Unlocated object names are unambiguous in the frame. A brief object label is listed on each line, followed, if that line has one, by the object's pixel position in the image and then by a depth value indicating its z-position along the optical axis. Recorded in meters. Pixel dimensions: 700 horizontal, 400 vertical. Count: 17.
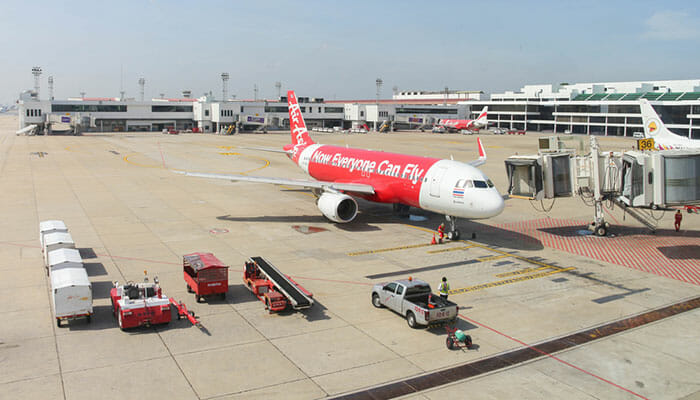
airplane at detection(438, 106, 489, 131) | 167.12
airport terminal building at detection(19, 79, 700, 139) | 145.38
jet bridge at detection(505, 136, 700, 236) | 34.31
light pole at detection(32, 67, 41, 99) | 178.75
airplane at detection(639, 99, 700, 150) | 62.34
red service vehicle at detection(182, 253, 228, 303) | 23.72
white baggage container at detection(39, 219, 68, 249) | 29.88
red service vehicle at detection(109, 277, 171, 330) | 20.62
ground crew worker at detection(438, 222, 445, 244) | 35.53
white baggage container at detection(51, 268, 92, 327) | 20.61
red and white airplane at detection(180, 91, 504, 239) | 33.41
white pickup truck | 21.16
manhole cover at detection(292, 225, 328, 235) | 38.25
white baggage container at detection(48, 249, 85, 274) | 23.62
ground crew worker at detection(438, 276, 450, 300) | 23.20
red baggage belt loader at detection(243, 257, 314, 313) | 22.64
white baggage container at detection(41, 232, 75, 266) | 27.20
